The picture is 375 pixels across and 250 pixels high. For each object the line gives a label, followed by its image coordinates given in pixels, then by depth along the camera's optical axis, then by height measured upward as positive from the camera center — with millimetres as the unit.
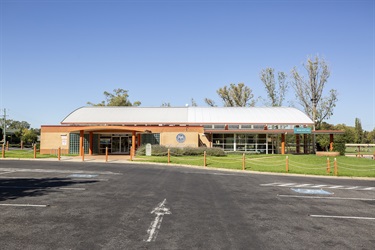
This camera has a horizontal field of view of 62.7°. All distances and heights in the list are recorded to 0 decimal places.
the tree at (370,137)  105119 +773
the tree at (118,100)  70738 +9005
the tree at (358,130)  85025 +2596
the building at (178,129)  36781 +1147
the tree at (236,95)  67062 +9576
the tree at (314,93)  54312 +8450
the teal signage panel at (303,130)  36638 +1063
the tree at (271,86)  63625 +10788
